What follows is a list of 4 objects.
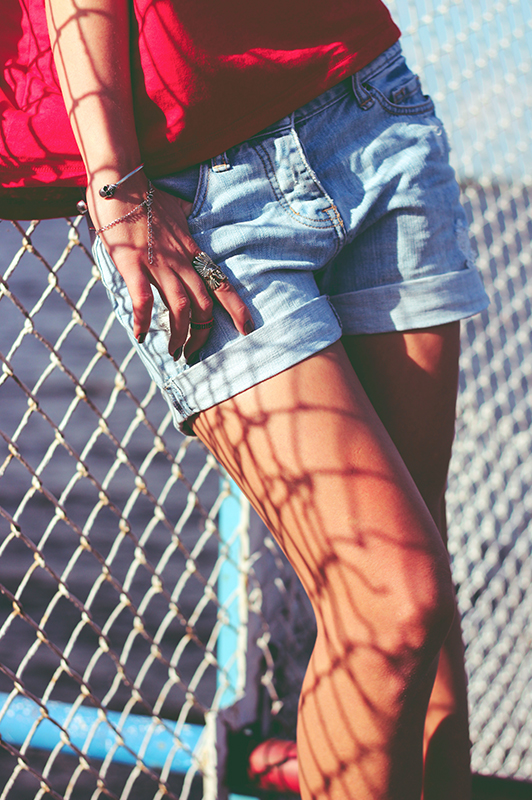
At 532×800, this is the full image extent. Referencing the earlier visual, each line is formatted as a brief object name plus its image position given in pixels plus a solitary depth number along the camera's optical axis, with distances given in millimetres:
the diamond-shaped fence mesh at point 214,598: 2218
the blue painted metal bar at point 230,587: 2463
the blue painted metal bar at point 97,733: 2191
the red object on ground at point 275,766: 2261
